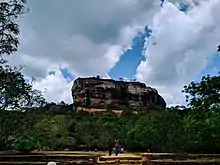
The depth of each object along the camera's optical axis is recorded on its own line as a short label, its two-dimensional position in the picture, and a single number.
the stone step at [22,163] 10.37
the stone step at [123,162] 11.60
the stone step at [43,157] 11.93
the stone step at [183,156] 13.42
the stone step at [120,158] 12.41
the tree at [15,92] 8.51
